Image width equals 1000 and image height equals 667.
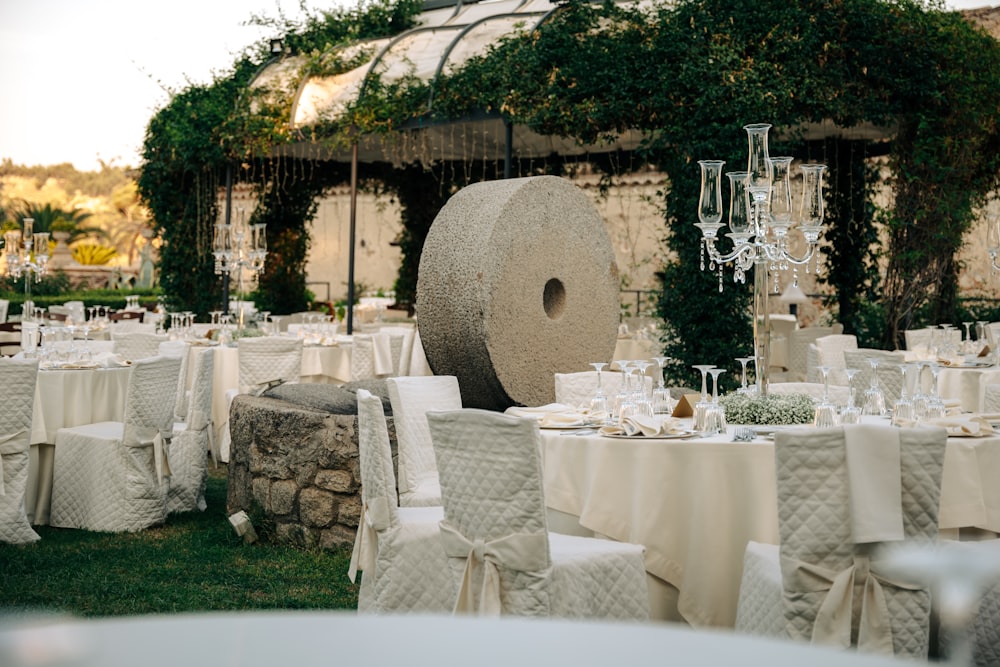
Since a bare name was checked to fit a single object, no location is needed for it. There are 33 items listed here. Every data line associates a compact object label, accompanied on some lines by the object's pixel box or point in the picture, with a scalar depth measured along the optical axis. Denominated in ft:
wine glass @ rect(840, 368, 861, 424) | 12.96
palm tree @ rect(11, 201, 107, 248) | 86.12
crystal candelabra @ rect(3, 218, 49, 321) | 31.86
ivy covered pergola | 30.86
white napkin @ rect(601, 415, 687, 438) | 12.65
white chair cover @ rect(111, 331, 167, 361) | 26.48
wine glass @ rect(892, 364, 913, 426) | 12.72
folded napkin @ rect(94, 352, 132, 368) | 22.09
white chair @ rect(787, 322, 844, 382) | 34.12
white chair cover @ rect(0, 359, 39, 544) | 17.70
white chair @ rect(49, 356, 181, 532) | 19.07
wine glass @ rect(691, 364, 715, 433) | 13.05
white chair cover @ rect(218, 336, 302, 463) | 24.73
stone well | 17.47
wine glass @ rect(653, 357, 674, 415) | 14.25
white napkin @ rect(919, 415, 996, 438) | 12.28
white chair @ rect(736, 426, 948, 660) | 9.50
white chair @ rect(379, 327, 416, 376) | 30.32
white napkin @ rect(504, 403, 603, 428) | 13.62
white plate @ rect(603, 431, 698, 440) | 12.59
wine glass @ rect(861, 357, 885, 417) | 13.38
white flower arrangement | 13.48
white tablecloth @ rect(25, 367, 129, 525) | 19.97
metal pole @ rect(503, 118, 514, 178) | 34.42
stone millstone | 20.18
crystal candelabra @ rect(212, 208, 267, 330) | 32.55
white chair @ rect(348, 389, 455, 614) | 12.79
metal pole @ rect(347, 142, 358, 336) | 38.06
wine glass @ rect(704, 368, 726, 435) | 13.03
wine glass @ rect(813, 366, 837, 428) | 12.76
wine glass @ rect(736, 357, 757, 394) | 14.58
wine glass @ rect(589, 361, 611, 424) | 14.19
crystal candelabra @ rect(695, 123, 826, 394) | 13.83
